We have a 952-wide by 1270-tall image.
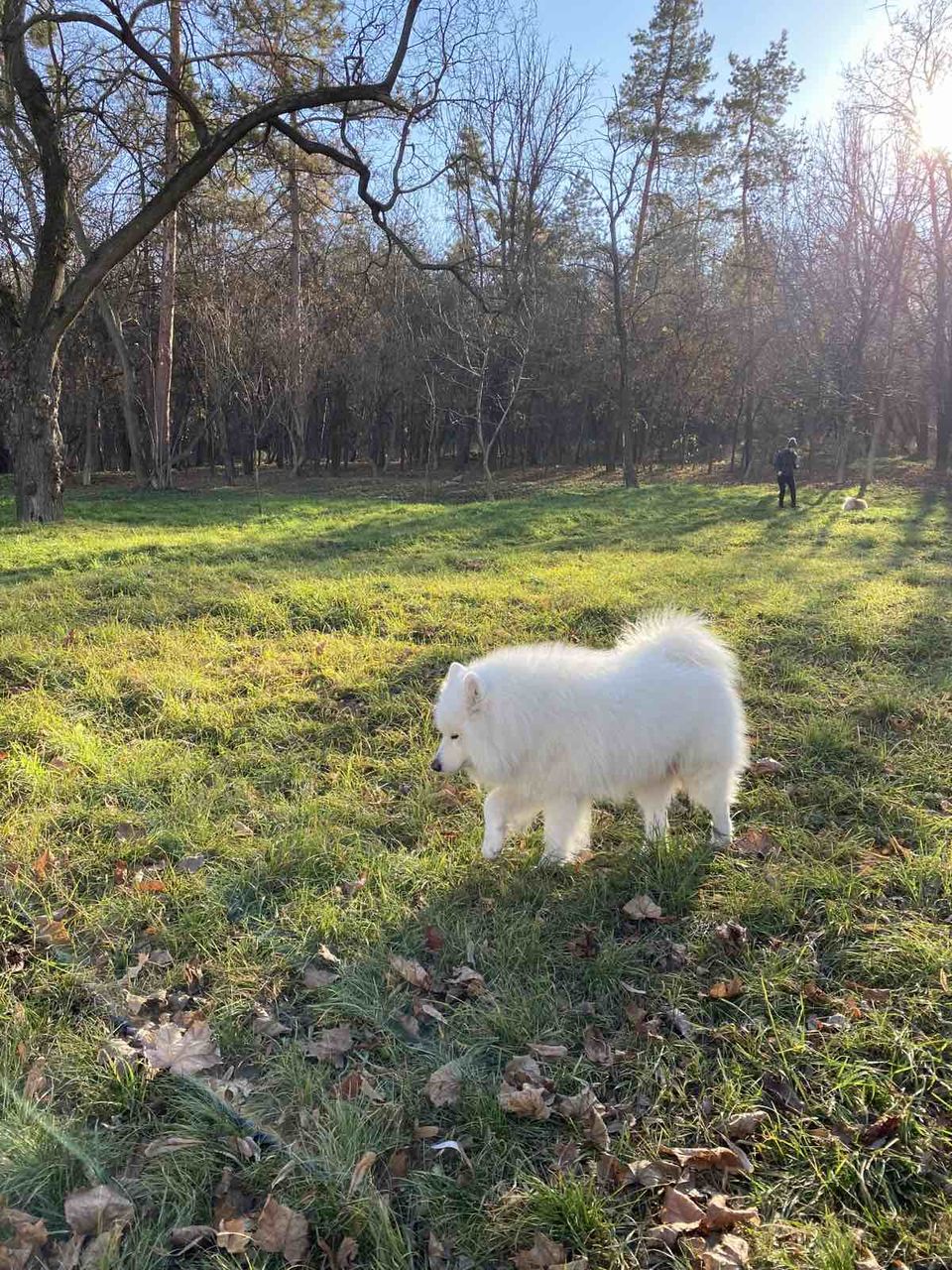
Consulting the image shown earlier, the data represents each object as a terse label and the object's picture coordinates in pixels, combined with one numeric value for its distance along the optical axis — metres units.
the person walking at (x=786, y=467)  20.05
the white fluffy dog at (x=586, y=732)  3.42
